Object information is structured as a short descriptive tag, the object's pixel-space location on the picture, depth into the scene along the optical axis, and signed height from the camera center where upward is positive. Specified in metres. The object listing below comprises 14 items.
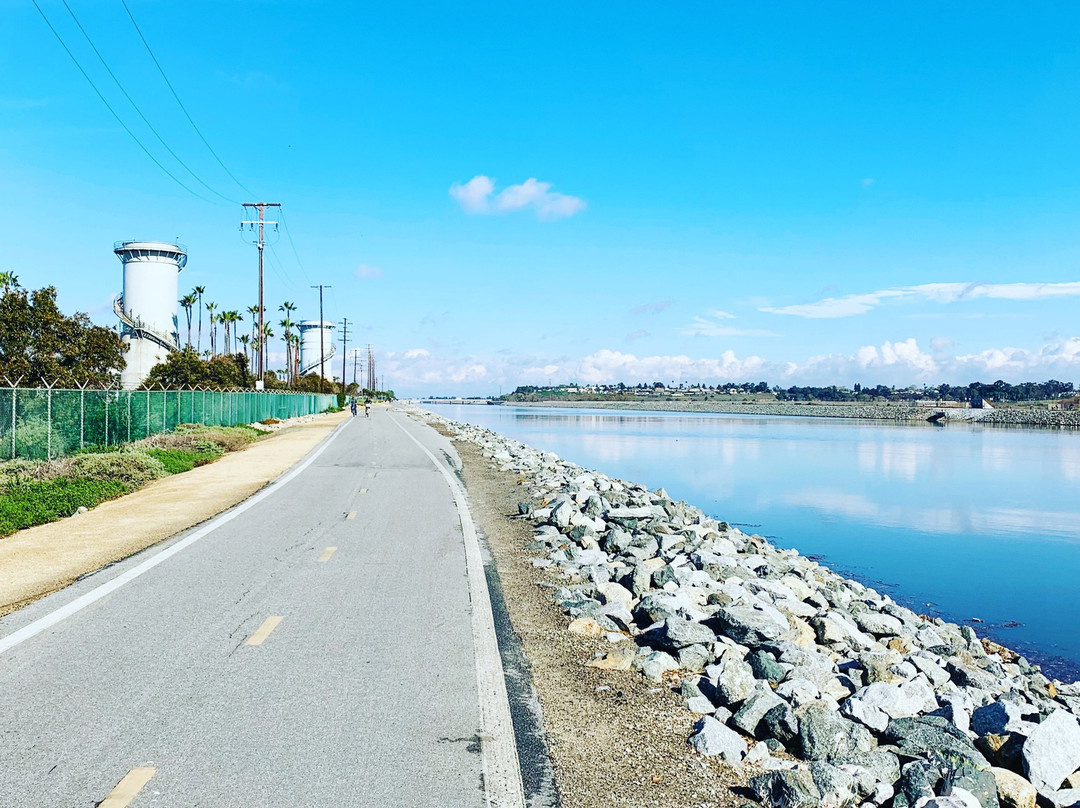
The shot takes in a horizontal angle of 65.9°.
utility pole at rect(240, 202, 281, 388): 49.41 +10.79
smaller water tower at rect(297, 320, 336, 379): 143.00 +8.64
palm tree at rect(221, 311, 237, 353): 117.06 +10.15
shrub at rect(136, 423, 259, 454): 25.77 -1.56
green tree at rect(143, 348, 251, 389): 48.28 +1.24
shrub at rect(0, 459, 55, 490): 16.12 -1.67
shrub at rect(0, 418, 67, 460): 18.97 -1.19
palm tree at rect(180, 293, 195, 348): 121.50 +13.28
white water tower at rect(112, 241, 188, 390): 85.75 +10.29
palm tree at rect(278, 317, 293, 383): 124.12 +8.01
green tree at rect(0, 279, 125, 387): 29.33 +1.80
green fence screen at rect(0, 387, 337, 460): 19.25 -0.72
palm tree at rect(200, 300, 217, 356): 128.75 +11.51
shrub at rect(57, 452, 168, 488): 17.36 -1.65
